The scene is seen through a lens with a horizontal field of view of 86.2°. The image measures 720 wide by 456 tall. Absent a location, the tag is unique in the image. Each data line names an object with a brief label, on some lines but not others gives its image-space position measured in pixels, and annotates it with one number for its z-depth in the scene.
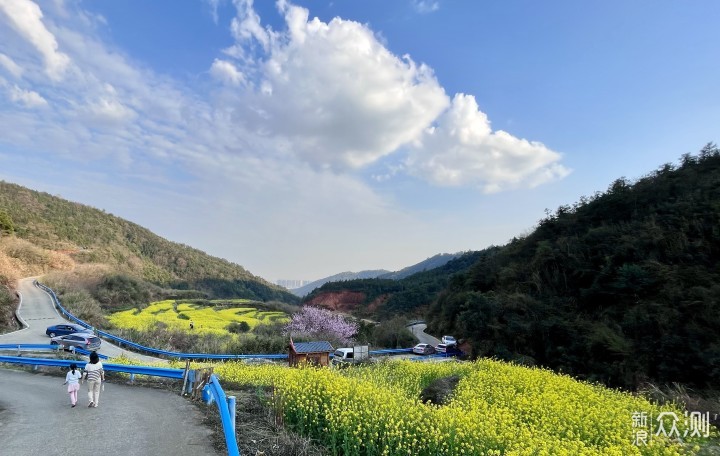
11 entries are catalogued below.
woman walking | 9.23
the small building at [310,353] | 20.39
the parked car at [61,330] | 29.78
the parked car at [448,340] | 39.39
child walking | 9.38
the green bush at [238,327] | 39.62
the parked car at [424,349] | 36.66
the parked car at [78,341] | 25.27
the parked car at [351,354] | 24.70
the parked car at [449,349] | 36.59
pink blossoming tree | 38.88
